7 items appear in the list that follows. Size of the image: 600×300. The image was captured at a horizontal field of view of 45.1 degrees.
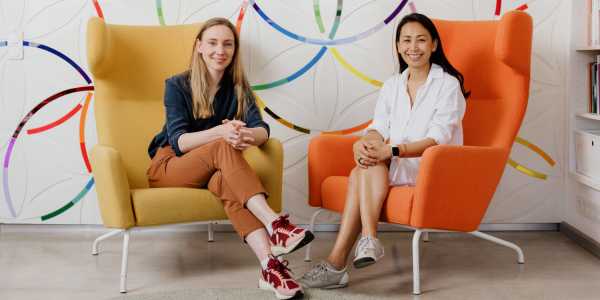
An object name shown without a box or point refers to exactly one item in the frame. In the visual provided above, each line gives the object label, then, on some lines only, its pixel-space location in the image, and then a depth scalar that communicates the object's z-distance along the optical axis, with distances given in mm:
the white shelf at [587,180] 3190
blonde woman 2576
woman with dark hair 2691
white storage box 3236
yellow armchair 2705
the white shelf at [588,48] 3250
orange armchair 2594
